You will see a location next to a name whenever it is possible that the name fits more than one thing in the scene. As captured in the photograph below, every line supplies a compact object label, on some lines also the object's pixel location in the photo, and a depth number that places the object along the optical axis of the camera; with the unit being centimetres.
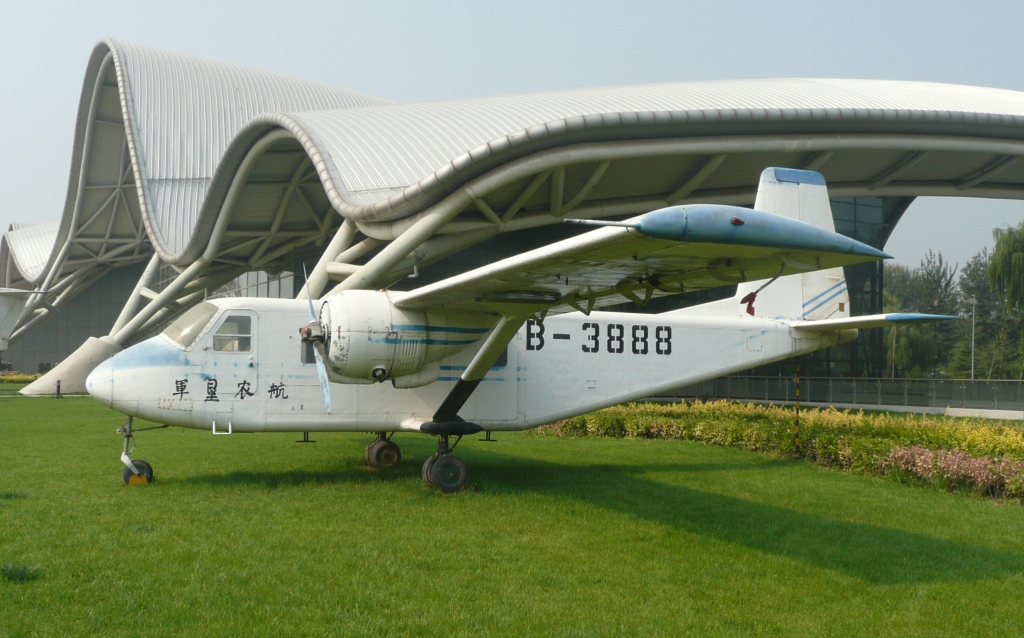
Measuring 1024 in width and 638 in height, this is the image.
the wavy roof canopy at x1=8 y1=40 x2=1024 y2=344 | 2350
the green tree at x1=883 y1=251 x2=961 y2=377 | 6506
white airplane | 786
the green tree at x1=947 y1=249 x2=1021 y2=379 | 6325
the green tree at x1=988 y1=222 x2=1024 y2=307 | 4619
